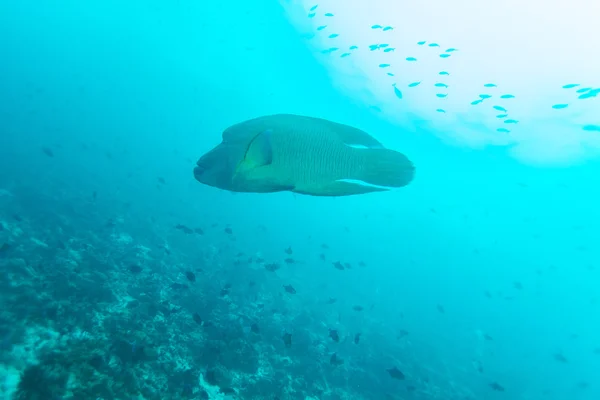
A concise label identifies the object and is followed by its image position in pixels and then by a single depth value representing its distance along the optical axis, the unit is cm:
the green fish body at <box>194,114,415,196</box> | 105
